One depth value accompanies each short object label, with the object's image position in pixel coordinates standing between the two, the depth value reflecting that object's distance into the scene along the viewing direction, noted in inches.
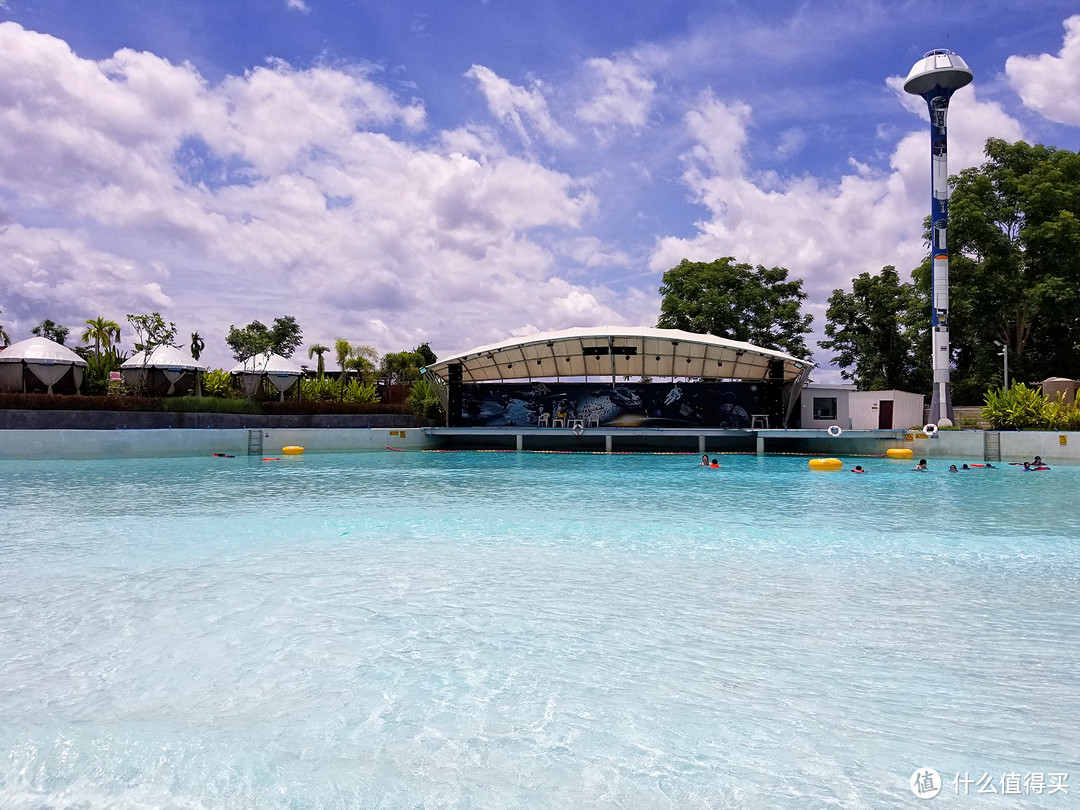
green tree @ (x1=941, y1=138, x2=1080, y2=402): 1105.1
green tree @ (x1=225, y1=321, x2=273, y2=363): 2100.1
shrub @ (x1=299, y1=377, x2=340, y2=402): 1231.5
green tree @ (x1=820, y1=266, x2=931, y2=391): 1322.6
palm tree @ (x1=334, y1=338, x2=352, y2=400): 1784.0
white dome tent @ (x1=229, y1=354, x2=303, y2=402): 1179.9
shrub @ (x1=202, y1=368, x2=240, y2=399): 1204.5
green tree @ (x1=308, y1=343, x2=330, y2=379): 1696.6
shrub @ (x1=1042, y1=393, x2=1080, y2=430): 850.8
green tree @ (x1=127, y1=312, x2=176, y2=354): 1712.6
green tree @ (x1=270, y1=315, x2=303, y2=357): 2163.0
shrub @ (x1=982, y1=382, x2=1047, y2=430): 888.9
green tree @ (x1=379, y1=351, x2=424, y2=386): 2028.8
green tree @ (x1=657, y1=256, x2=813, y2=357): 1382.9
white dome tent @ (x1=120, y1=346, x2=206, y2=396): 1080.2
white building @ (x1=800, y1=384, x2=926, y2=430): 1080.2
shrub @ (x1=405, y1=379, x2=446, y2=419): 1231.5
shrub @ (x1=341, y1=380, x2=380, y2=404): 1224.2
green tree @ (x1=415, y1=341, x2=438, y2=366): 2169.3
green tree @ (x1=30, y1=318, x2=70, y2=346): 1975.9
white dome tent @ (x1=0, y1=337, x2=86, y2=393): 1002.7
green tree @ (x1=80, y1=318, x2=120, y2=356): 1458.7
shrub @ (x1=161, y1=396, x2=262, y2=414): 991.0
